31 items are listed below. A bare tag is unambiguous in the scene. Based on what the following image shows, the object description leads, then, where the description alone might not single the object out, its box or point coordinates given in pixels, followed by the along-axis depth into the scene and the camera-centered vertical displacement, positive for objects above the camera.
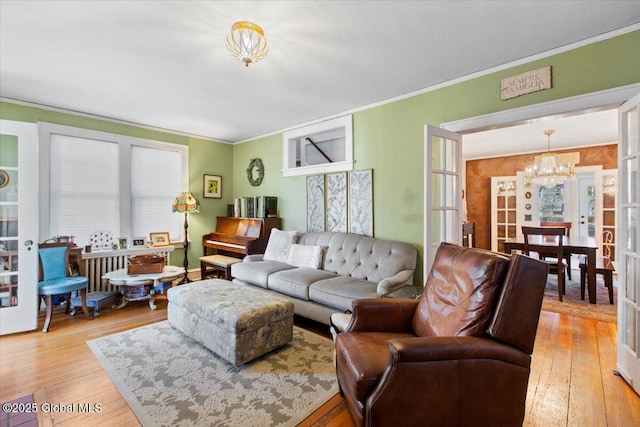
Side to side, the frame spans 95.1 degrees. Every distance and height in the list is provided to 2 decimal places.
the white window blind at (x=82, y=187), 3.83 +0.37
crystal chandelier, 5.00 +0.69
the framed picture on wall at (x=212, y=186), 5.26 +0.49
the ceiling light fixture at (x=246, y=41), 2.04 +1.25
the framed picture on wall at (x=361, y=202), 3.74 +0.14
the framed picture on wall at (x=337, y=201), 4.02 +0.16
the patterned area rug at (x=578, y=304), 3.41 -1.19
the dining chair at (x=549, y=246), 3.89 -0.48
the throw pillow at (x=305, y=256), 3.73 -0.57
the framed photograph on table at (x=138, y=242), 4.40 -0.43
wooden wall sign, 2.47 +1.13
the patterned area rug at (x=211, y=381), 1.78 -1.21
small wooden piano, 4.52 -0.38
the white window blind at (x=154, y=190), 4.50 +0.37
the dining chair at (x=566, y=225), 4.41 -0.25
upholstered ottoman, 2.27 -0.90
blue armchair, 3.07 -0.72
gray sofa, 2.89 -0.68
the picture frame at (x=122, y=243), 4.23 -0.43
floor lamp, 4.41 +0.09
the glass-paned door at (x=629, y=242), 2.04 -0.23
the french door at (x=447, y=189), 2.93 +0.24
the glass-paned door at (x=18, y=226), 2.93 -0.12
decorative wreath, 5.18 +0.77
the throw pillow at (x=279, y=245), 4.11 -0.47
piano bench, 4.39 -0.83
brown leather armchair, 1.32 -0.71
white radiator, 3.94 -0.70
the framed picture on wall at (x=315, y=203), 4.27 +0.14
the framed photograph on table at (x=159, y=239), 4.55 -0.40
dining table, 3.75 -0.50
